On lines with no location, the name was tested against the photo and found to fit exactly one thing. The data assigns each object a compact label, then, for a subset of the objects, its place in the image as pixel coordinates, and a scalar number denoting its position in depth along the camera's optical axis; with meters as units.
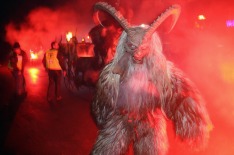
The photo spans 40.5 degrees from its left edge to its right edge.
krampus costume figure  3.40
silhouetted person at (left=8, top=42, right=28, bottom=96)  10.34
